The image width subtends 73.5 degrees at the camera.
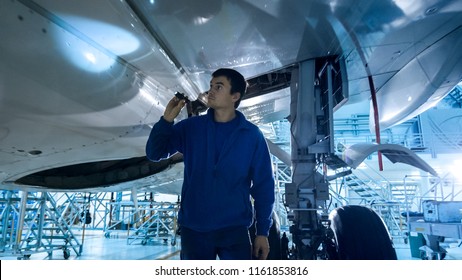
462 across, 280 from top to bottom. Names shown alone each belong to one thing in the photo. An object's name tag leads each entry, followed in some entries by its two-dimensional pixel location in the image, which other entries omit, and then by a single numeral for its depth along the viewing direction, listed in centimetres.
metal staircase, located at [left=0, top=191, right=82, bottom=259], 486
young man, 132
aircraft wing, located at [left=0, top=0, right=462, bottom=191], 127
